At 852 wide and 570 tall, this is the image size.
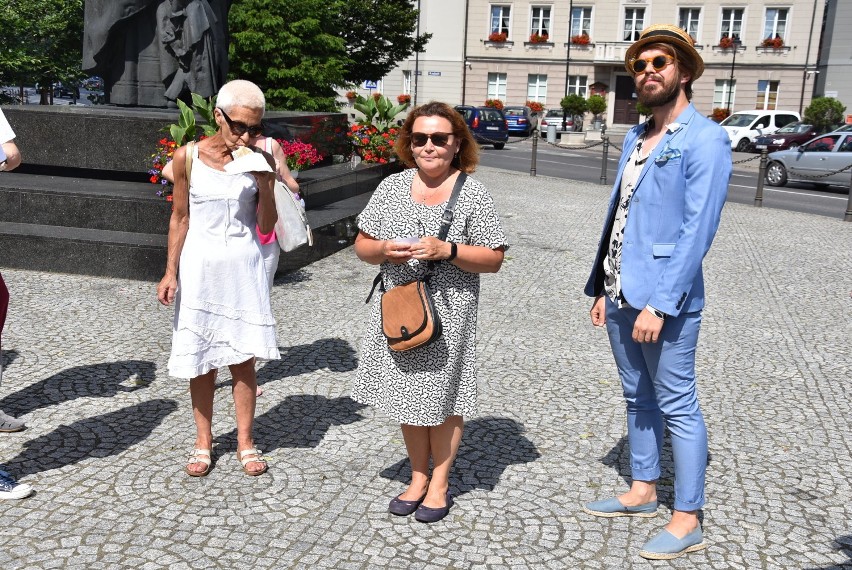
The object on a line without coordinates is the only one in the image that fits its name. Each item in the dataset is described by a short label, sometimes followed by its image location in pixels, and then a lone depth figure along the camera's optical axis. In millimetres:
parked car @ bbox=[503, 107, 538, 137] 42094
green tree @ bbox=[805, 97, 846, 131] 41688
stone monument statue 10703
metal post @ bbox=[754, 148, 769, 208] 16625
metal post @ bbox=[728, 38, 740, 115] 52812
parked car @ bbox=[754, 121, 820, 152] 33781
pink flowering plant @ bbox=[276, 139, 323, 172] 9016
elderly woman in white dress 4094
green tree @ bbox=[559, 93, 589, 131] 49188
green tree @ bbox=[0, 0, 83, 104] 22719
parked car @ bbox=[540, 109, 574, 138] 47166
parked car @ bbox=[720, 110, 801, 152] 36844
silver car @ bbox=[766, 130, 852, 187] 21547
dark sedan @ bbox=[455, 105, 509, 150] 33938
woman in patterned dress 3674
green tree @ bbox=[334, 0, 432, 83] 31734
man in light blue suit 3402
